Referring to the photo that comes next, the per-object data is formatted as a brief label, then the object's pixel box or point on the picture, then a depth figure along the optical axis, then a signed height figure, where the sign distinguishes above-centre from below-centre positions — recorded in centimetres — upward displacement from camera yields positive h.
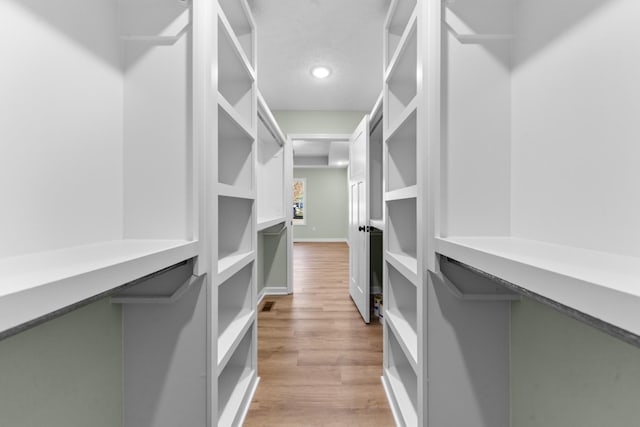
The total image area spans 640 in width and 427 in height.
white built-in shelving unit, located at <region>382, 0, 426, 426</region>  143 +2
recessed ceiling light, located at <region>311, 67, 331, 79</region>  265 +134
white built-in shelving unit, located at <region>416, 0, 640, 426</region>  70 +16
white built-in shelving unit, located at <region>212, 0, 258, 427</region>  149 +4
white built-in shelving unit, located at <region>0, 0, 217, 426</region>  71 +15
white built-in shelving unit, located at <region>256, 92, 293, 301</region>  333 +1
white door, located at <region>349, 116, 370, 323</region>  259 -3
